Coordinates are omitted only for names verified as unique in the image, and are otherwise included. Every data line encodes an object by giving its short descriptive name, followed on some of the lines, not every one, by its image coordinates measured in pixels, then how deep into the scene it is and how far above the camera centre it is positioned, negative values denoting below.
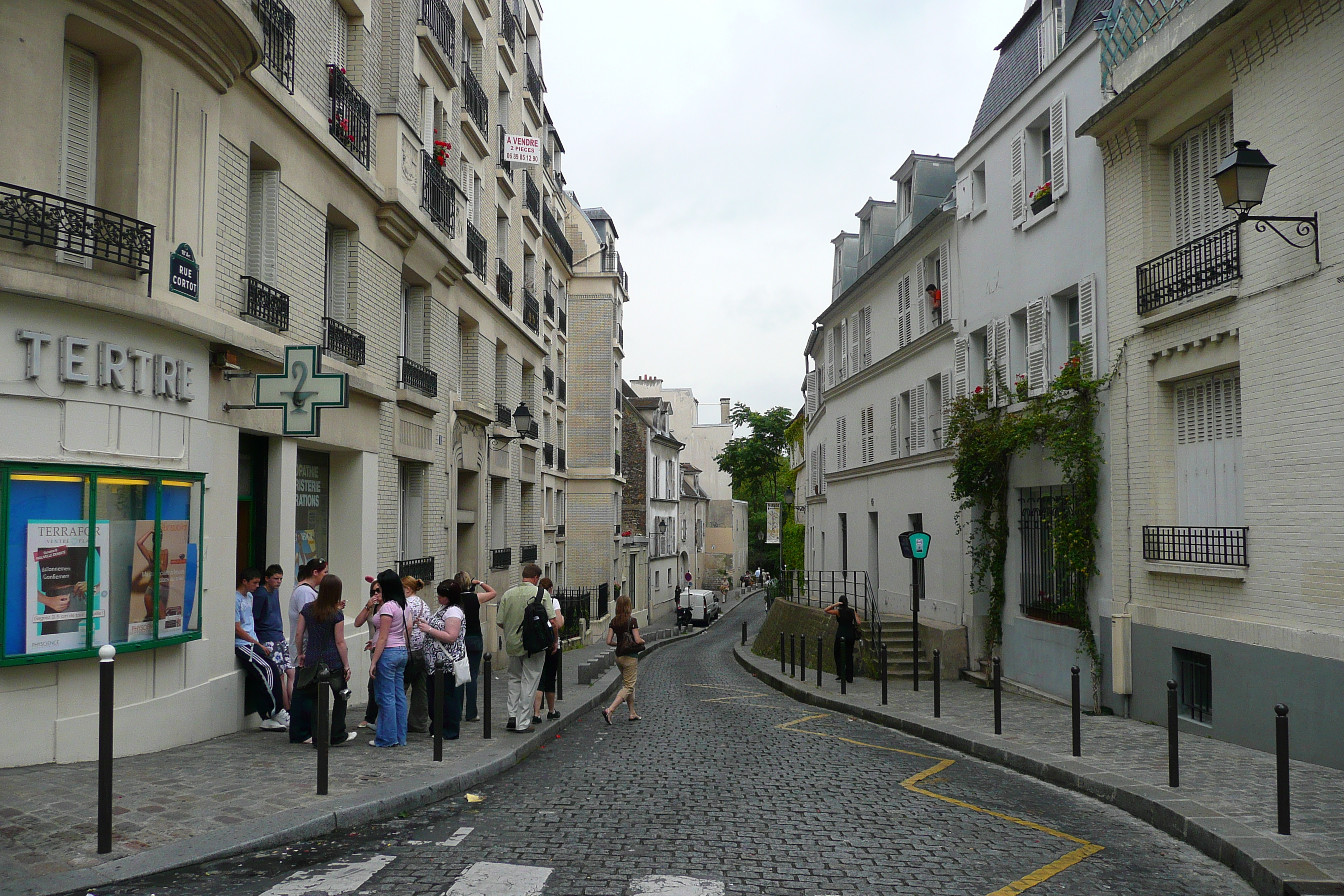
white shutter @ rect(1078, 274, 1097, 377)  13.54 +2.59
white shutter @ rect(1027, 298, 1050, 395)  15.07 +2.48
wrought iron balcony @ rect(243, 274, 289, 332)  10.56 +2.22
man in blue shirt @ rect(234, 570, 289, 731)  10.09 -1.57
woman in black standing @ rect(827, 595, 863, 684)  17.03 -2.30
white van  45.69 -4.61
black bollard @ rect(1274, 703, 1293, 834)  6.57 -1.73
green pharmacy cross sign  9.98 +1.18
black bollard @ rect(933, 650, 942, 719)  12.47 -2.32
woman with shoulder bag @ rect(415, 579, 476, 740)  9.88 -1.47
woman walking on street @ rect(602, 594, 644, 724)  12.32 -1.75
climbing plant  13.31 +0.60
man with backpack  10.69 -1.54
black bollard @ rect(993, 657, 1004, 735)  10.54 -2.19
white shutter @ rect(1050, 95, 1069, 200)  14.47 +5.29
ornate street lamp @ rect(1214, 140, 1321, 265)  8.98 +3.05
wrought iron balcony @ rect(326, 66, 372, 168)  12.98 +5.33
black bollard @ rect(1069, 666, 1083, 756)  9.52 -2.08
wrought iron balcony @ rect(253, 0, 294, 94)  10.94 +5.34
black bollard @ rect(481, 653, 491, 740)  10.09 -2.05
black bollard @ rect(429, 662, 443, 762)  8.57 -1.82
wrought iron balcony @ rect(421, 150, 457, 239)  16.30 +5.32
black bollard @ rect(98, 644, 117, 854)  5.67 -1.41
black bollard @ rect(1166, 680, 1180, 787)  7.96 -2.01
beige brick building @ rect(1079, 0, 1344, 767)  9.34 +1.48
